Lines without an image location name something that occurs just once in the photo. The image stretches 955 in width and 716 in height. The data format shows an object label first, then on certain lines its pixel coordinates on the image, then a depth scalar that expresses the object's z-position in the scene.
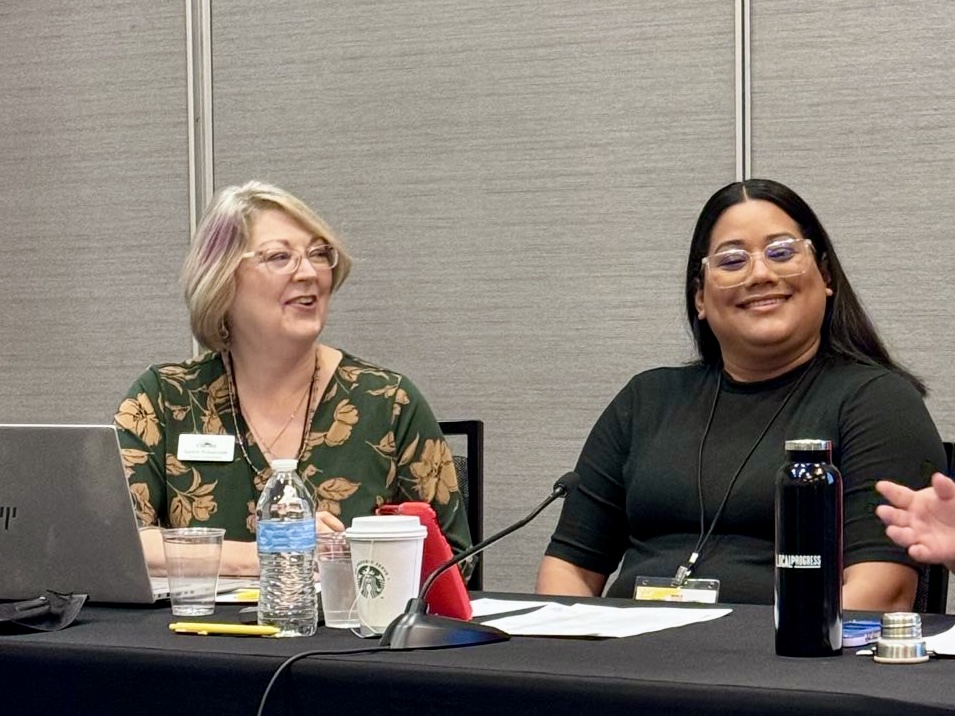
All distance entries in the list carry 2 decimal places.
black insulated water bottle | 2.55
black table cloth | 2.39
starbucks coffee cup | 2.74
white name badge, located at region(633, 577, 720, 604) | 3.31
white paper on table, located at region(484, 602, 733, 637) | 2.73
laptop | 2.92
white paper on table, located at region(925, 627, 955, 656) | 2.55
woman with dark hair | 3.47
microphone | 2.61
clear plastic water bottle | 2.76
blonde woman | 3.64
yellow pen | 2.73
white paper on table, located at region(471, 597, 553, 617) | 2.92
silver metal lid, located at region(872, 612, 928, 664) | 2.52
